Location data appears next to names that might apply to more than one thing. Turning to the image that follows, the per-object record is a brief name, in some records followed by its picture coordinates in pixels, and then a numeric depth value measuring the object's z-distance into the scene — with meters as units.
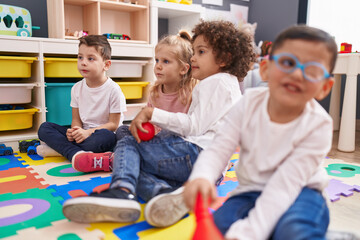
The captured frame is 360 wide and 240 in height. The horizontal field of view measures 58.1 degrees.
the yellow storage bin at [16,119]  1.65
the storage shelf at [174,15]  2.12
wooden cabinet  1.86
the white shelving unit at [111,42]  1.67
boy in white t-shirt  1.45
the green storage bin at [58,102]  1.78
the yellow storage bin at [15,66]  1.62
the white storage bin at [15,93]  1.63
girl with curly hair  0.82
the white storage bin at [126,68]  1.95
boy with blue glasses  0.58
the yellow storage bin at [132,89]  1.98
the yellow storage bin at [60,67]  1.77
